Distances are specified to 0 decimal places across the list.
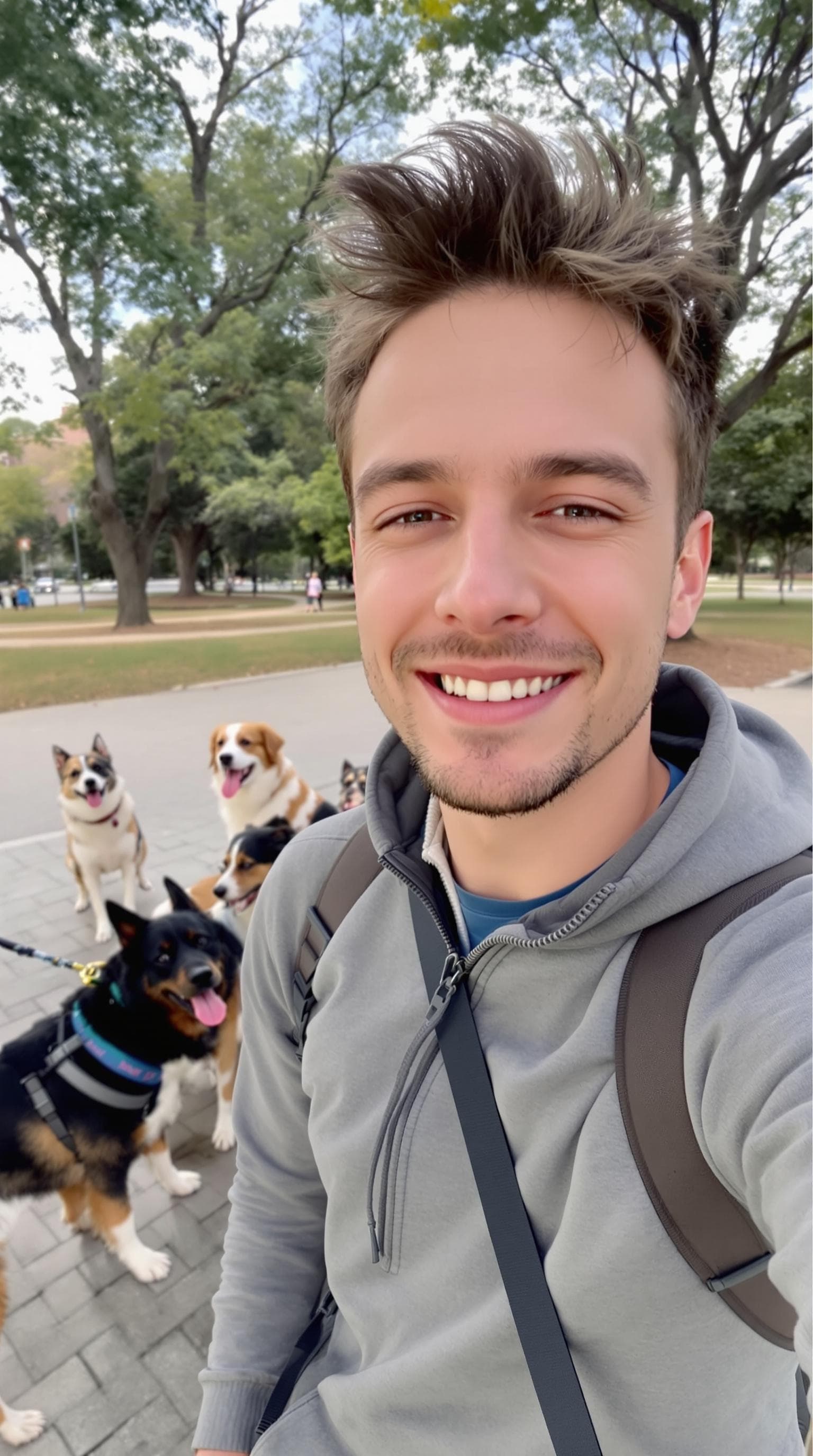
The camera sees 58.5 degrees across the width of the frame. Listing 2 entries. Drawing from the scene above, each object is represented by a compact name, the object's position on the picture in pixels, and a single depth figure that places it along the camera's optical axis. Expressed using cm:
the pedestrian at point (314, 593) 3194
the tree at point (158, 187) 761
